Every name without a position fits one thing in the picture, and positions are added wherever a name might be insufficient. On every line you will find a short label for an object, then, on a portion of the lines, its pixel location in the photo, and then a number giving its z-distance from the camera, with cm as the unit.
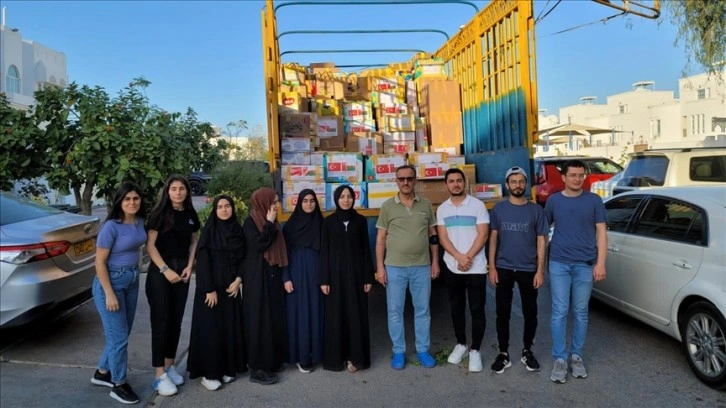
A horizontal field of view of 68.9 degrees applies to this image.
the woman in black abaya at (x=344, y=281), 421
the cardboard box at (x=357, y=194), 495
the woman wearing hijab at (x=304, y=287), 420
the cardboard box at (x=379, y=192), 497
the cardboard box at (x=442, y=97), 671
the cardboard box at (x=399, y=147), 670
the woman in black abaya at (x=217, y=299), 383
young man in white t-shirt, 423
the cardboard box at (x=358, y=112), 693
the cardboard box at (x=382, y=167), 523
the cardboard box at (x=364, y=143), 642
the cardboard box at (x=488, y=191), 529
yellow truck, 512
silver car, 401
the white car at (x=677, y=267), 378
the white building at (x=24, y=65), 2425
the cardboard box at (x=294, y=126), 557
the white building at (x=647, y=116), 3806
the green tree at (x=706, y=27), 1049
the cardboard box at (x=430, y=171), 526
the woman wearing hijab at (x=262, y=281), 395
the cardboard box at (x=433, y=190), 519
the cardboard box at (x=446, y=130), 661
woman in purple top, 355
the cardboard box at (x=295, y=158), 525
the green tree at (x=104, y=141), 670
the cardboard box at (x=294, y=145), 532
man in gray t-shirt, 410
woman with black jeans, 373
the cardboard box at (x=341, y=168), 512
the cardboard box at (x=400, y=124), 679
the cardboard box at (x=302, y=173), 501
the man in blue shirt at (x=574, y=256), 400
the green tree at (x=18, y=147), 667
